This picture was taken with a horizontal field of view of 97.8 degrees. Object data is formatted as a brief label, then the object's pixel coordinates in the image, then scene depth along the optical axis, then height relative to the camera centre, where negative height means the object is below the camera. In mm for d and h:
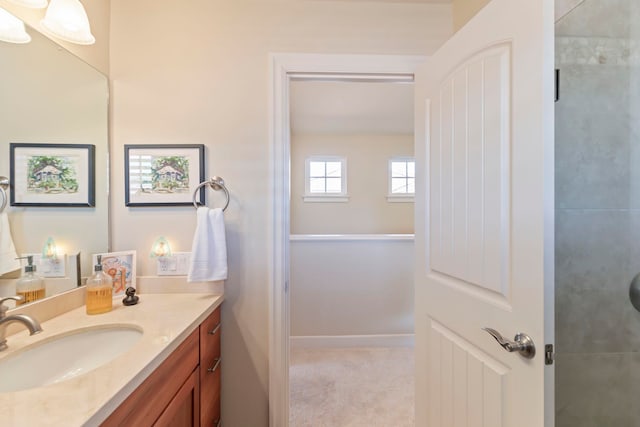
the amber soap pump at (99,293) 1116 -330
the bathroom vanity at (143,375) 584 -416
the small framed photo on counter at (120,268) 1290 -269
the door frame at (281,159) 1424 +264
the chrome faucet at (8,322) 764 -312
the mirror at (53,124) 938 +345
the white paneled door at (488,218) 737 -25
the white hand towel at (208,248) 1301 -179
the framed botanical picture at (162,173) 1407 +191
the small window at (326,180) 3955 +433
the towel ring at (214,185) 1368 +126
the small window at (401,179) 4012 +449
